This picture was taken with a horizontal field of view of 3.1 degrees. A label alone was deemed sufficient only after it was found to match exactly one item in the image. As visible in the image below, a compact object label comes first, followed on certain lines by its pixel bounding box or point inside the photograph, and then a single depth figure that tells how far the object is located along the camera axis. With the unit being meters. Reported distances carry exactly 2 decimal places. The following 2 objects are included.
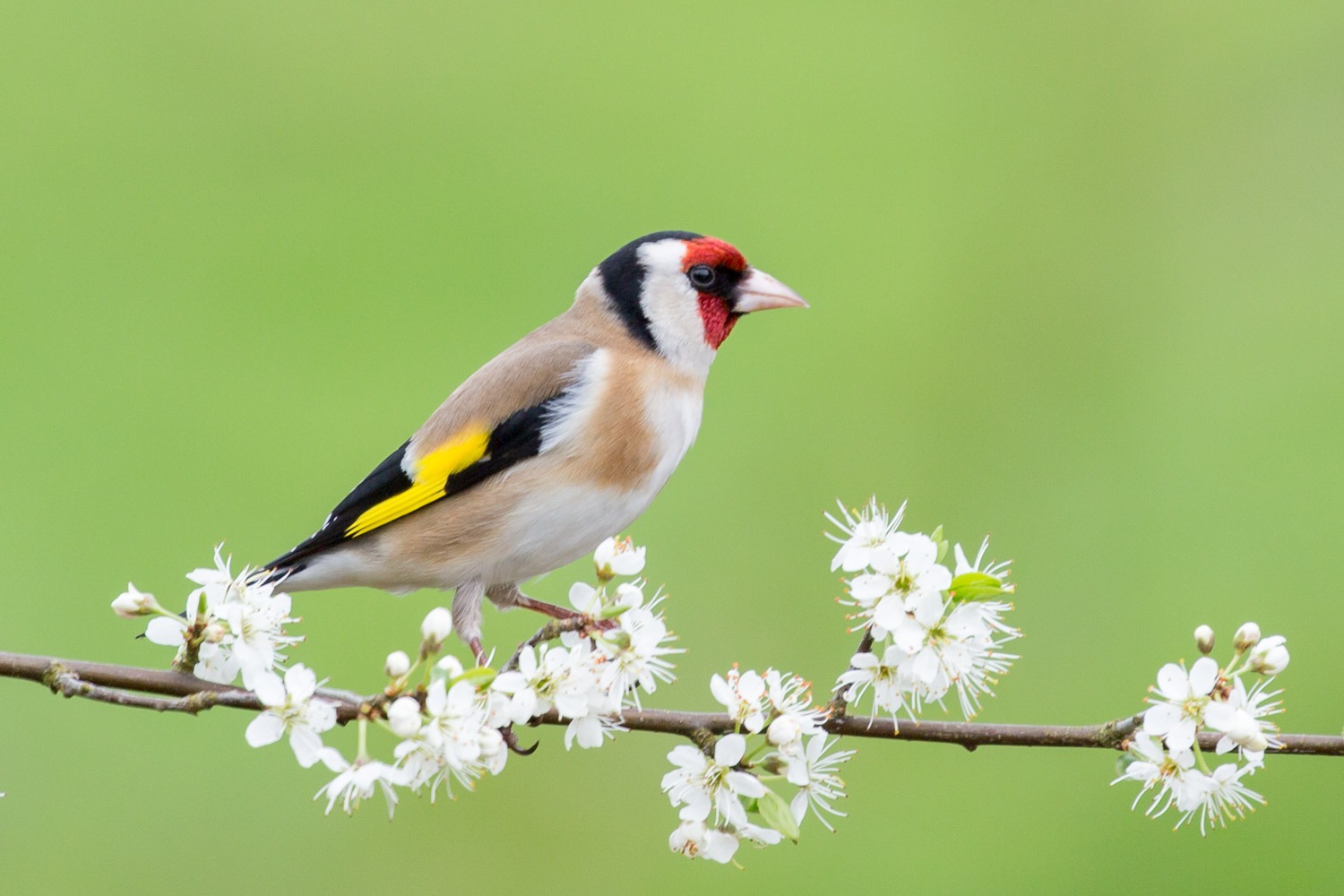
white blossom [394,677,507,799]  4.34
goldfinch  4.44
